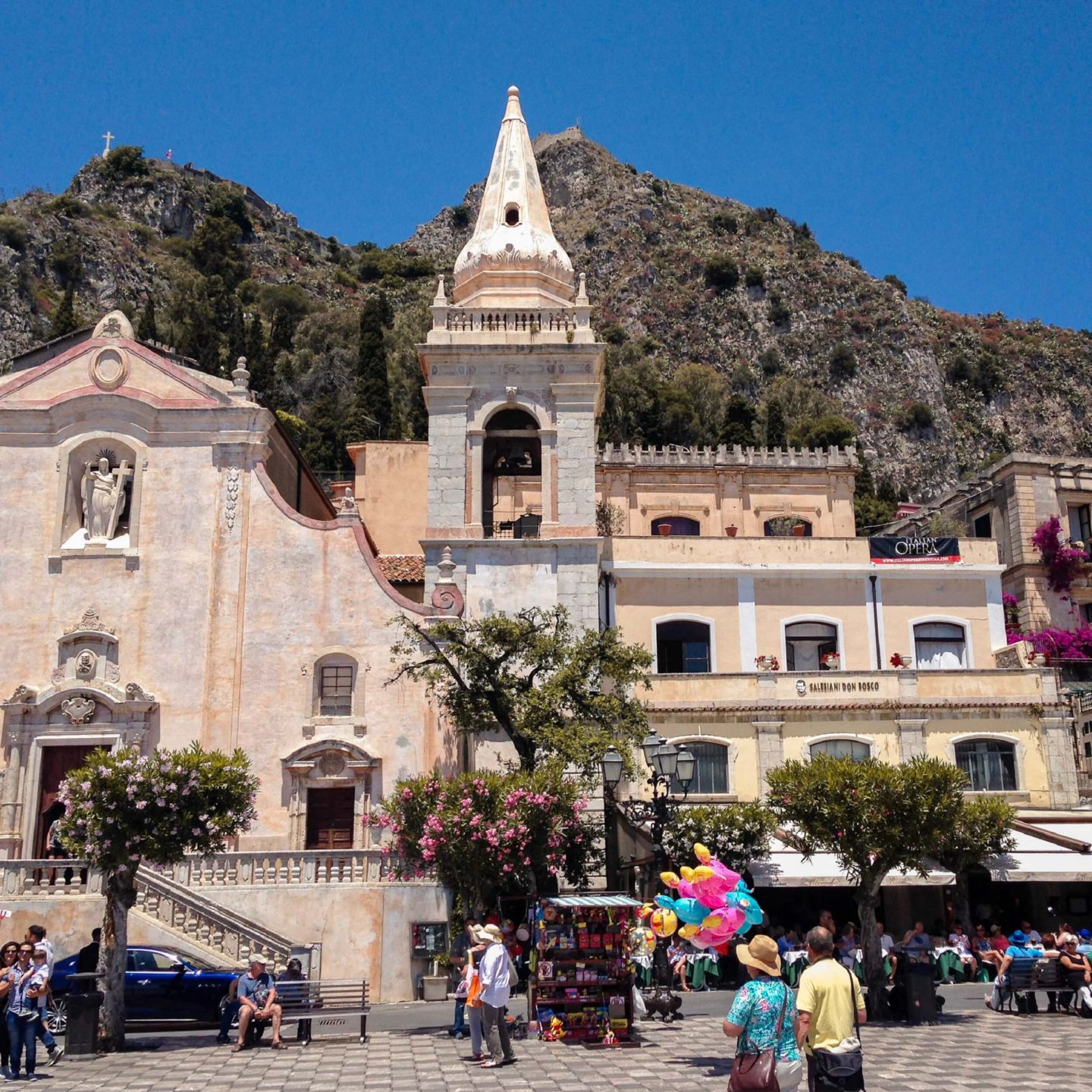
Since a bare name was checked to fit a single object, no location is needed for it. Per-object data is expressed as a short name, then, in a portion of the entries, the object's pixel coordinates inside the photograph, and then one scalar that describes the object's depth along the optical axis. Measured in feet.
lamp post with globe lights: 66.44
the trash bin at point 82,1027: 59.57
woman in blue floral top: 33.65
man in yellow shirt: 33.78
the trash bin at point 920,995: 67.00
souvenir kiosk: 59.77
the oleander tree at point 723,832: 90.68
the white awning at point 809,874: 92.84
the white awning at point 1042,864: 95.30
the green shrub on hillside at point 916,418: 396.57
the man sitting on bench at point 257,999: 60.90
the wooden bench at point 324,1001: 62.80
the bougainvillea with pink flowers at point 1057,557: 154.81
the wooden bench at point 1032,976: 69.72
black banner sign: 128.88
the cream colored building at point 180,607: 96.12
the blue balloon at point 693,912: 52.54
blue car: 70.38
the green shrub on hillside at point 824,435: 290.56
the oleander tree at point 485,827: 74.54
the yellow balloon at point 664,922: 56.39
